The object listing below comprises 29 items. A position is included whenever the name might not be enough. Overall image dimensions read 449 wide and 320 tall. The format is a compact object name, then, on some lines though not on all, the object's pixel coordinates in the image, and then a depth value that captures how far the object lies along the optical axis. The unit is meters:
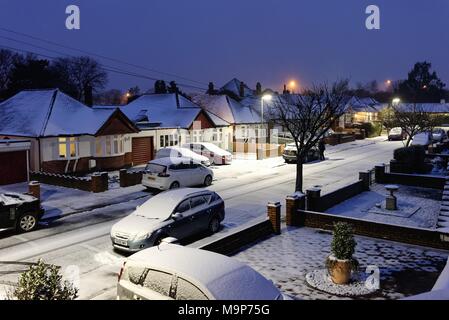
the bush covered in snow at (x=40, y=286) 6.53
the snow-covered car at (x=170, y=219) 12.40
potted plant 10.04
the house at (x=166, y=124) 33.81
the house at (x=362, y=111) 75.12
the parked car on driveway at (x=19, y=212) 14.74
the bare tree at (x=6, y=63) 67.27
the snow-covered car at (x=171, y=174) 21.50
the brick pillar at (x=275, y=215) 14.10
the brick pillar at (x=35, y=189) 19.44
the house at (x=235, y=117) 42.53
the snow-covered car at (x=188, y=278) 6.68
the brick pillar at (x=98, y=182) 21.91
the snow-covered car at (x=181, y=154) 29.96
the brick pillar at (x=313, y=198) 17.11
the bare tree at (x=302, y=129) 20.49
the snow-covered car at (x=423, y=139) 40.31
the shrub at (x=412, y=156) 25.66
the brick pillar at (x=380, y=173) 23.89
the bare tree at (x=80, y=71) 88.12
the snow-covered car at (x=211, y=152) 32.59
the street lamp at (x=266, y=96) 36.55
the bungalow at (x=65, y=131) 26.27
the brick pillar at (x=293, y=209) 15.25
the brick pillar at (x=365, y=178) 21.86
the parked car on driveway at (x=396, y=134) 52.31
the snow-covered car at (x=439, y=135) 45.19
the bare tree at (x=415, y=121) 36.56
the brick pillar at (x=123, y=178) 23.20
